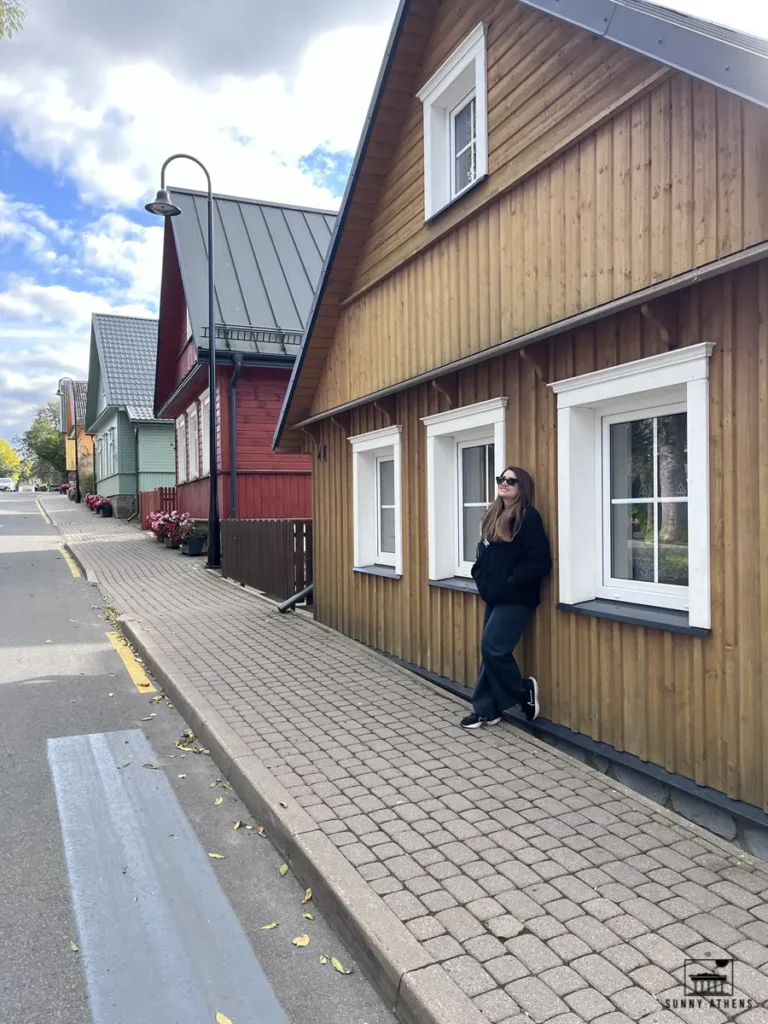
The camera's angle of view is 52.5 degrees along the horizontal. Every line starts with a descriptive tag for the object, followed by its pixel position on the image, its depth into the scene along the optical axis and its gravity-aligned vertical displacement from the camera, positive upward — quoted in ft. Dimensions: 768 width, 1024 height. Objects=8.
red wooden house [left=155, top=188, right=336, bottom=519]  55.01 +12.31
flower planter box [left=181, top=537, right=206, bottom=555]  57.52 -2.99
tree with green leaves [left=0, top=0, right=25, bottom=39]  22.80 +14.59
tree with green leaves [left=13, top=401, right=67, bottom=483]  244.22 +22.68
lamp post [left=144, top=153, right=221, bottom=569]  48.80 +3.03
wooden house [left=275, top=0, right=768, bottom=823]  12.46 +3.31
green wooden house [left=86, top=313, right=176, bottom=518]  96.22 +11.67
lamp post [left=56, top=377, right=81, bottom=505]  150.16 +20.73
